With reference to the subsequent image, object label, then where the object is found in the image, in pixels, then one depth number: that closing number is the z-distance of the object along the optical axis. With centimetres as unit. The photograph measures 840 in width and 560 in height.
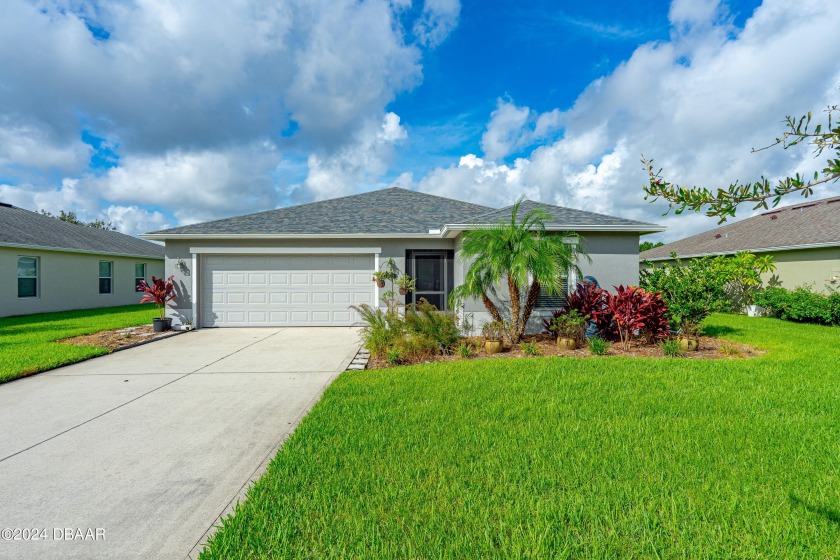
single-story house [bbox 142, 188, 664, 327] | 1189
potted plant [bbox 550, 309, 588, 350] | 821
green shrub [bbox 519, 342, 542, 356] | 765
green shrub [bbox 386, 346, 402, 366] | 710
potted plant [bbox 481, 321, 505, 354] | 784
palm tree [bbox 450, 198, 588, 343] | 775
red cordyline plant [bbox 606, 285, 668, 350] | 809
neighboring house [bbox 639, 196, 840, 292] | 1271
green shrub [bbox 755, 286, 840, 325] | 1141
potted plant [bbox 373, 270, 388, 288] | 1184
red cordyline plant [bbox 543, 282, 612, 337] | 859
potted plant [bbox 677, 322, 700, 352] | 791
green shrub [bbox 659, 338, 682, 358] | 741
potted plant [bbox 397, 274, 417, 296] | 1176
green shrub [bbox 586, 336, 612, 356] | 755
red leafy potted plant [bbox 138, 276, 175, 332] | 1112
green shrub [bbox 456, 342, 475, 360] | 746
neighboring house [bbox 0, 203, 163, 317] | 1410
